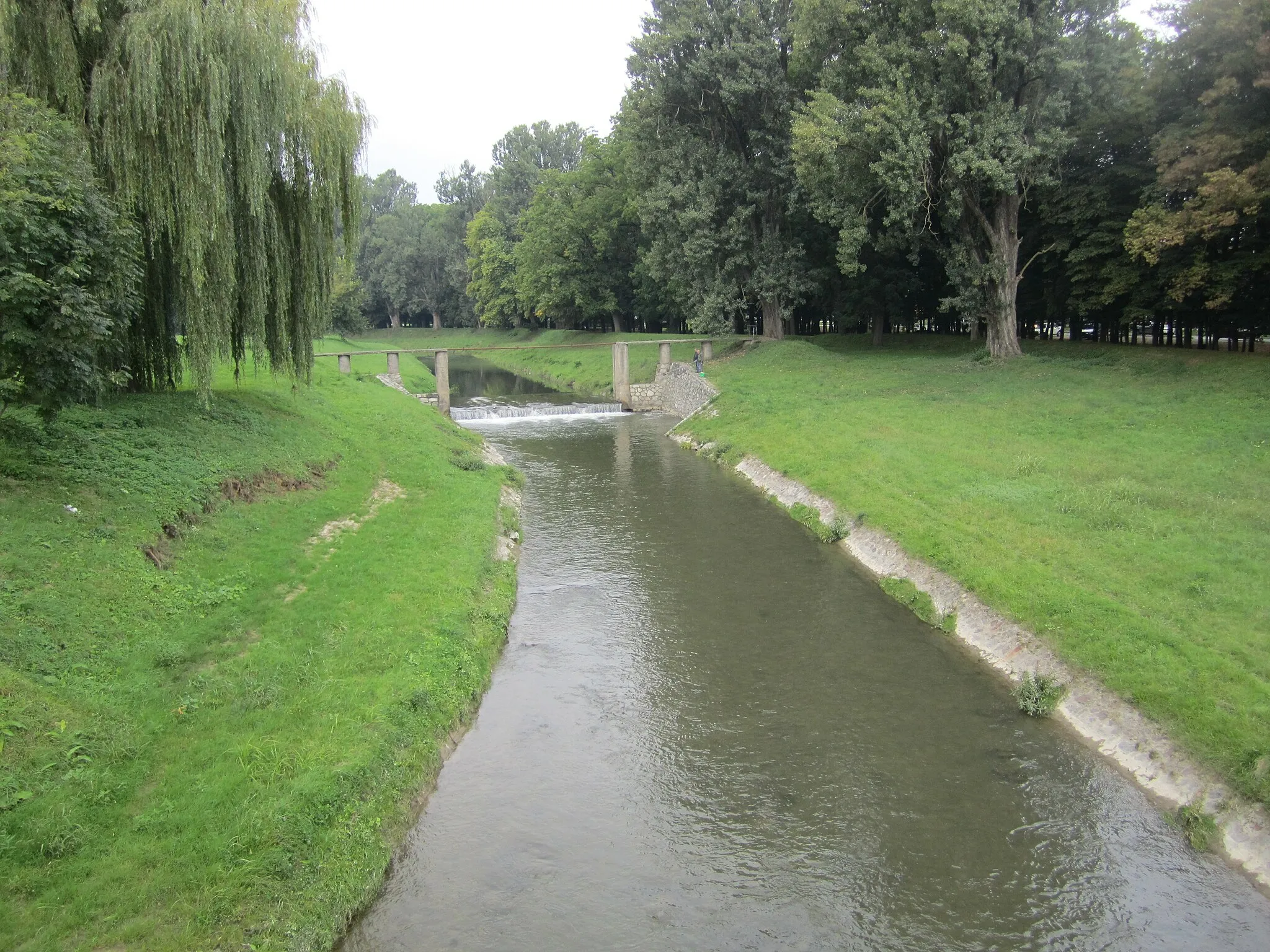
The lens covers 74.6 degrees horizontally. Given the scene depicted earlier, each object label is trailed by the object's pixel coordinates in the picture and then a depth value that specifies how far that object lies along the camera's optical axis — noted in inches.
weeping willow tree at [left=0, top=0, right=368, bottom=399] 650.8
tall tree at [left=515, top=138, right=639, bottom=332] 2608.3
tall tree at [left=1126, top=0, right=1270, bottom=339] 1053.2
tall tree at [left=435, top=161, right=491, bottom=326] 3976.4
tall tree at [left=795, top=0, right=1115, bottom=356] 1261.1
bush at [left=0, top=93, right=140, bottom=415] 490.0
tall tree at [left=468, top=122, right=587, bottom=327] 3390.7
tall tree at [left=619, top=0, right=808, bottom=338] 1728.6
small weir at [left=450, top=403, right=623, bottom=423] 1782.7
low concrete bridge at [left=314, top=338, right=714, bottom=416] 1824.6
